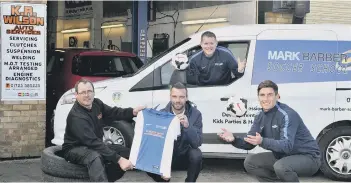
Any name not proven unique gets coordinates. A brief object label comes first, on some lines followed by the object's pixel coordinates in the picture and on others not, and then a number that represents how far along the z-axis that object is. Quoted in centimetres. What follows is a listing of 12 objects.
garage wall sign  776
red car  948
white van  689
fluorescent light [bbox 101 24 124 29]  1588
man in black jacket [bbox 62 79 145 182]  448
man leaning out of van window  694
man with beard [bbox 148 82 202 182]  486
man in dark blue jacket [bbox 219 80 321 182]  466
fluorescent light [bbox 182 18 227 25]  1305
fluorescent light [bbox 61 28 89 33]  1828
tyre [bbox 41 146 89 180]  443
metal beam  1161
